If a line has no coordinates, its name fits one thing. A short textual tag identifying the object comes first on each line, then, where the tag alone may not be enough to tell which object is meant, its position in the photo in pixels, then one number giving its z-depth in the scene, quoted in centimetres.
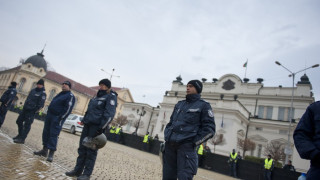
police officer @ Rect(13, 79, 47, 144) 707
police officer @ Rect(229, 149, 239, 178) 1496
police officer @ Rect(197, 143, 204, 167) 1637
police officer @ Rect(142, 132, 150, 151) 2038
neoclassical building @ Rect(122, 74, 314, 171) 3008
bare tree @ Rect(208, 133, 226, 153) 2832
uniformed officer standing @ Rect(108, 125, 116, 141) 2374
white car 1858
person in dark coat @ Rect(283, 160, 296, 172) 1553
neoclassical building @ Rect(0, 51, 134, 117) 5850
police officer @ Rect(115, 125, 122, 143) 2306
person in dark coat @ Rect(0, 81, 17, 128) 834
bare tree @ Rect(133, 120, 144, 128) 4301
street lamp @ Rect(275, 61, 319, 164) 1822
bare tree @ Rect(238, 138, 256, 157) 2856
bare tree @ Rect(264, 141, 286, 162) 2420
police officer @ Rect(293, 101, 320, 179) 205
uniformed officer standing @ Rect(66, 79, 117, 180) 461
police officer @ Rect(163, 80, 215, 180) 321
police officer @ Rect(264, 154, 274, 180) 1305
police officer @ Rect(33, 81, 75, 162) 579
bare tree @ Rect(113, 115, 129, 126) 4273
